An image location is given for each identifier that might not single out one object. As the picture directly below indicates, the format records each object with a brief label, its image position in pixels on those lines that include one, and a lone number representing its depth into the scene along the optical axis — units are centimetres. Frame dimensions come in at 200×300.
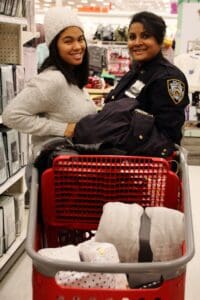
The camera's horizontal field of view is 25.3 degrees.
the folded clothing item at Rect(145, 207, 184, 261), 122
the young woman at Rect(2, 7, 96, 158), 175
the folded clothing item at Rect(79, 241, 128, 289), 114
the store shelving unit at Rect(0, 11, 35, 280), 290
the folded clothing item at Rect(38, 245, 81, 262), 118
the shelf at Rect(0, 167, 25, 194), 265
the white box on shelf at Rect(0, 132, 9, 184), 260
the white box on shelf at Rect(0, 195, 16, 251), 276
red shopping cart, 146
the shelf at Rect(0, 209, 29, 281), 268
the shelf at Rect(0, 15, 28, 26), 255
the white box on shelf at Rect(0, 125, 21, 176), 272
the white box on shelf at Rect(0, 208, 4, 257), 270
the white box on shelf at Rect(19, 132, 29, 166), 302
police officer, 163
